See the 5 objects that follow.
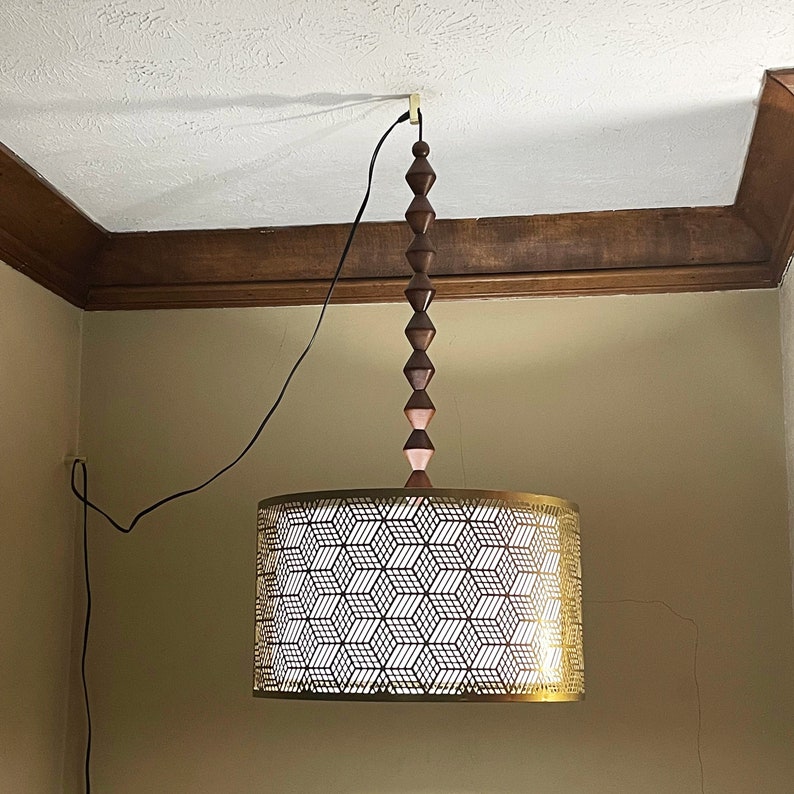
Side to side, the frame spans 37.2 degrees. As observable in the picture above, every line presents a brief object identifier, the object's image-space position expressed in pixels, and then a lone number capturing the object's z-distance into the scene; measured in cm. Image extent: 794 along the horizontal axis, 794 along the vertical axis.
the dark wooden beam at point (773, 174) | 174
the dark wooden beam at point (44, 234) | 207
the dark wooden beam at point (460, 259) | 228
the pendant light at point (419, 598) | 145
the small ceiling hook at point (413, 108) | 175
